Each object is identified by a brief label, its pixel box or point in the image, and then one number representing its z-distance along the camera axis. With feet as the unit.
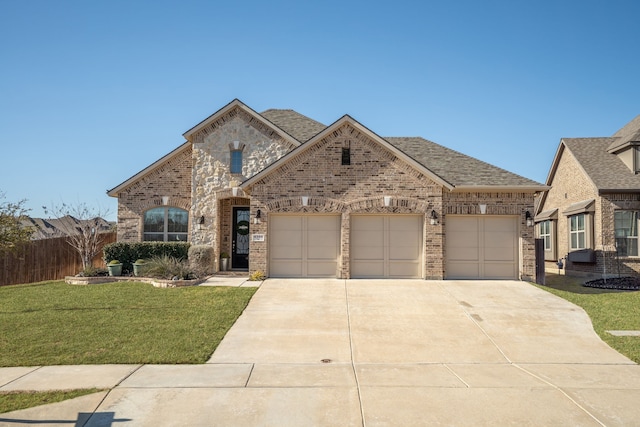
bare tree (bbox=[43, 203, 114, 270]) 61.05
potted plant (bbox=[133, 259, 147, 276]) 57.11
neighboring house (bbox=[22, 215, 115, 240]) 67.47
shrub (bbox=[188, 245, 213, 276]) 57.98
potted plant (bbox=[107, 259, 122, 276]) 57.16
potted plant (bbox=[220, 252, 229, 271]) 63.52
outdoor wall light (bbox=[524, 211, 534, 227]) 55.16
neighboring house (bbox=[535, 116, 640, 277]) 66.85
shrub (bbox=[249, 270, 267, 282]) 53.47
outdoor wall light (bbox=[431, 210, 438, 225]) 54.34
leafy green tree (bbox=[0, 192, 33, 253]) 59.21
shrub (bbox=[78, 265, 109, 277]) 55.73
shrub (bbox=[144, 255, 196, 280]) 52.54
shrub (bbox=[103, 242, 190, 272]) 58.85
